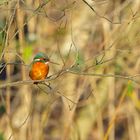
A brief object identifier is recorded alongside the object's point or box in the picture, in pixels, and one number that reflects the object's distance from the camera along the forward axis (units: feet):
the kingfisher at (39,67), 24.40
